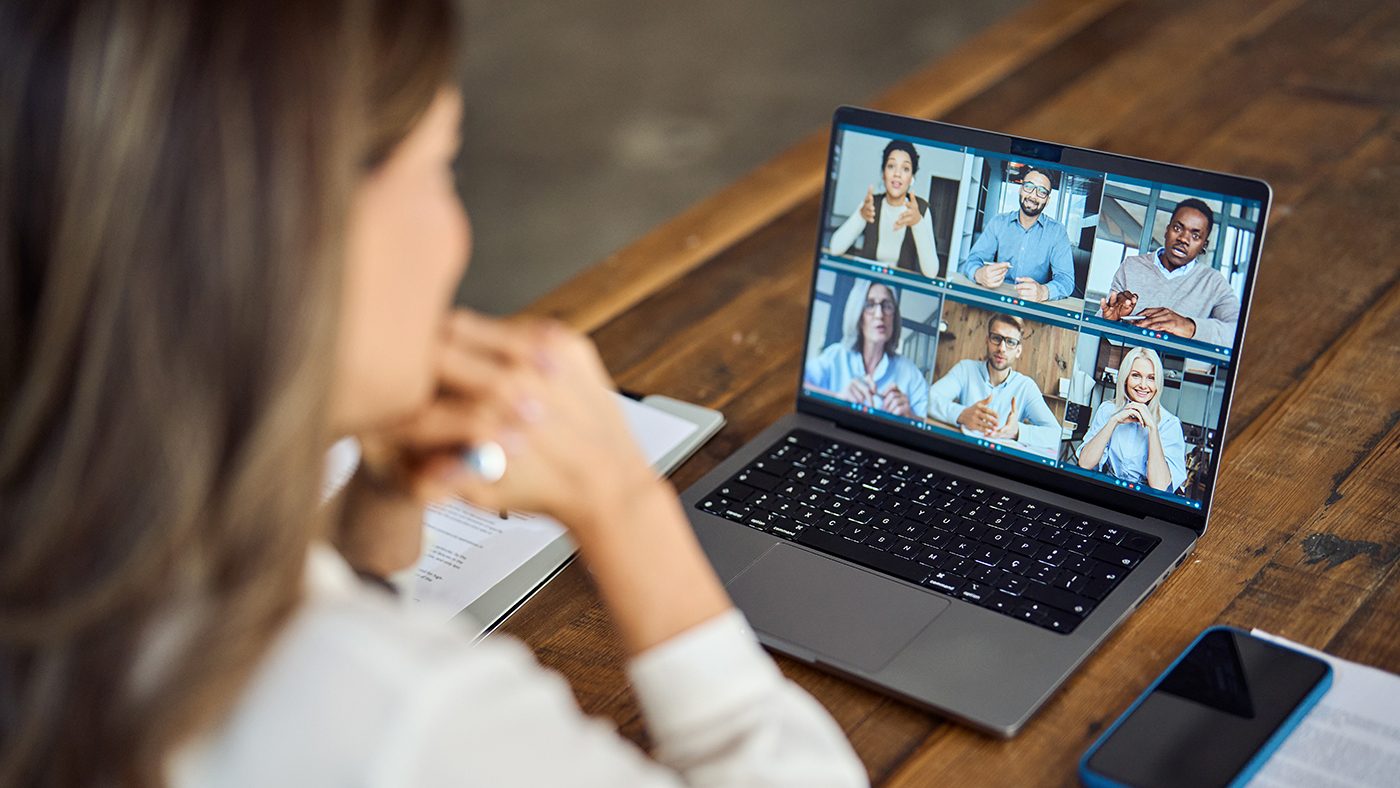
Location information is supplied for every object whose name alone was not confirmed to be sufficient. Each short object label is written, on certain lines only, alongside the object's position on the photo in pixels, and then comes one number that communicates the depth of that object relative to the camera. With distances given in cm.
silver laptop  94
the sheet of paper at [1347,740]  80
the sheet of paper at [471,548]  102
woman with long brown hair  53
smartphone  81
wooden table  92
